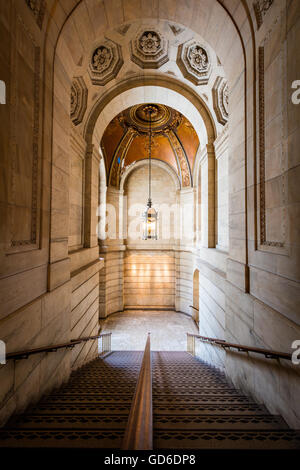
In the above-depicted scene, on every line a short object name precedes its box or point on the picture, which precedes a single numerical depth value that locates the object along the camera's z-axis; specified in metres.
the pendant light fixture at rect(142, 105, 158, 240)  9.69
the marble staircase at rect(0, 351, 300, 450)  1.91
